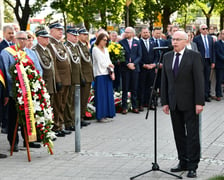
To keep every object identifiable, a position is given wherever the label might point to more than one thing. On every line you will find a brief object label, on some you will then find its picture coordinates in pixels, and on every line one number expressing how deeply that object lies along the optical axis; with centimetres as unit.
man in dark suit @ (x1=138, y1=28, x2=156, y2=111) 1470
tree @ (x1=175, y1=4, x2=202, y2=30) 5450
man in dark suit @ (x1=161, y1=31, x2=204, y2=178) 755
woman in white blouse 1277
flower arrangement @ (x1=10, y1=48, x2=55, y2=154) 889
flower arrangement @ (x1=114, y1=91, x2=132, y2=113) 1453
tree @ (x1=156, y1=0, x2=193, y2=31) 3600
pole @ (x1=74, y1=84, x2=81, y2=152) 939
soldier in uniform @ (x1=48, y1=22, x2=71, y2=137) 1091
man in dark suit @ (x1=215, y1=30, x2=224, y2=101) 1681
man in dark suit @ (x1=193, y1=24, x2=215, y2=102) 1641
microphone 749
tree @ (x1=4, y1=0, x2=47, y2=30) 3006
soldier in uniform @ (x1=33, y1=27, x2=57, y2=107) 1033
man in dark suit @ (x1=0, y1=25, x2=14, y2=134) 1170
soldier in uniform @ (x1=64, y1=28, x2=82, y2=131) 1163
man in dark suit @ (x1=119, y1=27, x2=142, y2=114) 1412
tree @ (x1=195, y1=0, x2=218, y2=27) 4128
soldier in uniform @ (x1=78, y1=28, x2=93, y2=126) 1219
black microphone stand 749
